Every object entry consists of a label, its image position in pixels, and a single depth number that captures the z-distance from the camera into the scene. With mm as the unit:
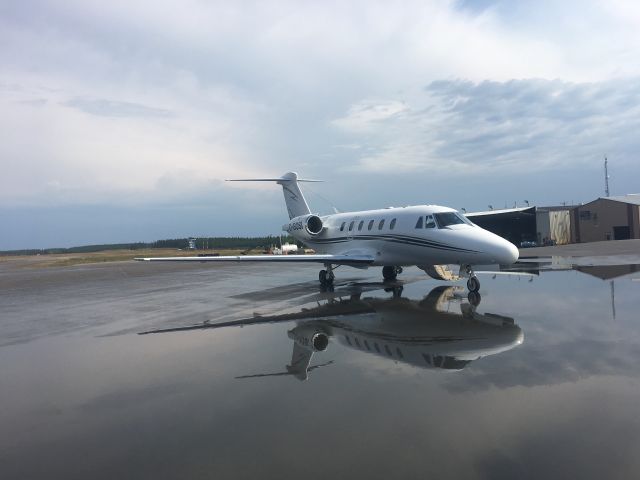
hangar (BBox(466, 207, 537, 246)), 49438
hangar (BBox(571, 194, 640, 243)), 47438
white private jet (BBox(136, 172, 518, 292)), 12148
